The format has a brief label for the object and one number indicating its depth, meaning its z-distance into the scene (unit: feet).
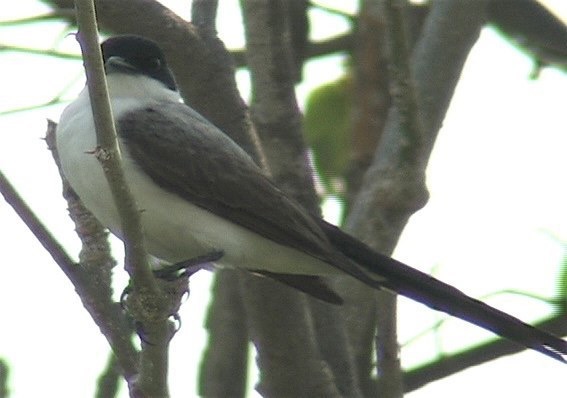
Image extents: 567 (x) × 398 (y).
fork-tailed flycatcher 31.17
